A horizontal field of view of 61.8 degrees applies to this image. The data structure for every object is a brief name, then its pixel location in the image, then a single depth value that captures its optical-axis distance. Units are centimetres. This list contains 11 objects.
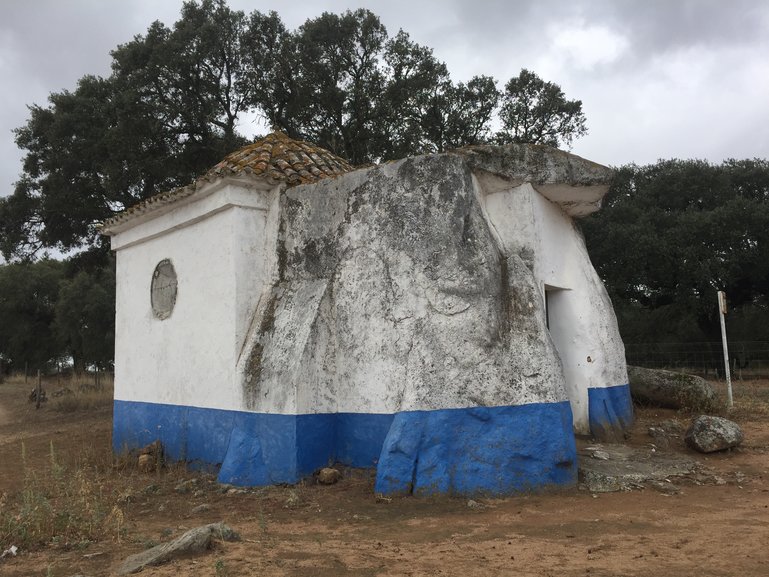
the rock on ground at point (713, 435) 754
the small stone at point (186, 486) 727
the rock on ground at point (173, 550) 438
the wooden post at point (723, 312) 1090
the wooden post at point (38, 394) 1974
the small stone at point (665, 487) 605
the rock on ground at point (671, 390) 1031
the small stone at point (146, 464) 846
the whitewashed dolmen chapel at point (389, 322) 631
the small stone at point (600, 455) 696
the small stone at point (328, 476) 691
